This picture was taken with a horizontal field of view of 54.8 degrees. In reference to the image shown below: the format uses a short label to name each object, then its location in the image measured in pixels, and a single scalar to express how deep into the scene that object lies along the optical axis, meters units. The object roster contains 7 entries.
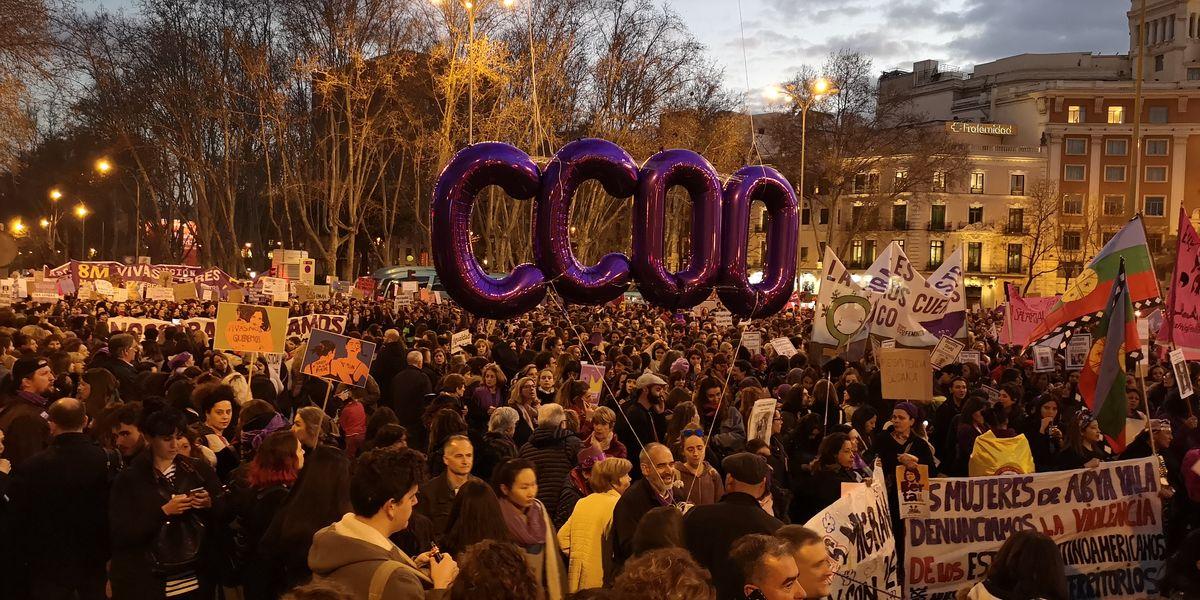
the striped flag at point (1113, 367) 8.23
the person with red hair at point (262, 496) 5.20
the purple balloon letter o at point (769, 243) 9.09
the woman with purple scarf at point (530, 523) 5.29
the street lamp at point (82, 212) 59.75
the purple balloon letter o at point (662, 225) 8.75
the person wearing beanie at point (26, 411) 6.87
